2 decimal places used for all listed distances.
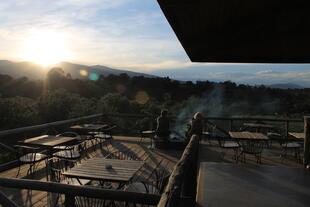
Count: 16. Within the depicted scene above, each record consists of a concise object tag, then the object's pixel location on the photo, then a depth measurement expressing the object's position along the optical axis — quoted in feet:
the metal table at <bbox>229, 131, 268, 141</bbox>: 15.93
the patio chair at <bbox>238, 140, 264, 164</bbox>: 15.49
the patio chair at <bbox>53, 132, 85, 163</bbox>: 13.16
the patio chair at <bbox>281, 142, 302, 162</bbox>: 16.93
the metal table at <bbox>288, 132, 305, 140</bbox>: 15.95
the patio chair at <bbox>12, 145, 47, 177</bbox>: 12.82
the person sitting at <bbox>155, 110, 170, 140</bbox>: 19.08
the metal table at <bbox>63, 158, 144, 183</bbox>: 9.07
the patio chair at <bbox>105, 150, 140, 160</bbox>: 17.04
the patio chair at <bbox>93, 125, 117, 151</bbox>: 19.43
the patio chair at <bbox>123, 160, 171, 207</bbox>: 8.84
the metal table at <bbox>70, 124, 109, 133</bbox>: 19.04
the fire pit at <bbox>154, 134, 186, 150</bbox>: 19.57
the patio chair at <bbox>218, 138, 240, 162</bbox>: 16.80
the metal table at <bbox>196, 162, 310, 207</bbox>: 8.38
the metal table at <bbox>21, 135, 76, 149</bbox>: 13.24
